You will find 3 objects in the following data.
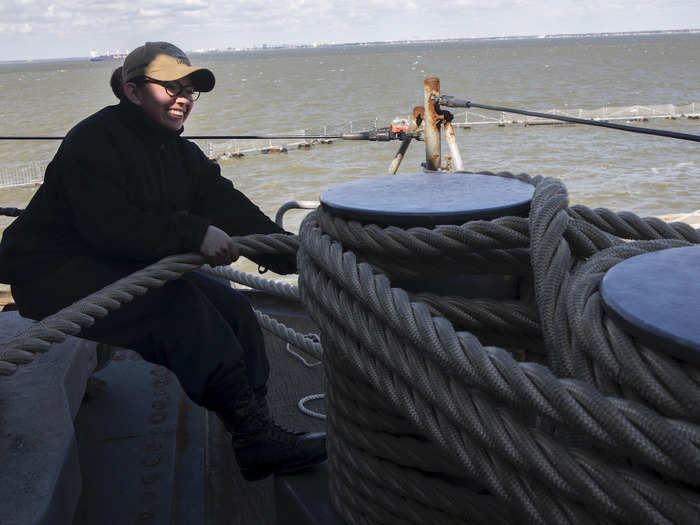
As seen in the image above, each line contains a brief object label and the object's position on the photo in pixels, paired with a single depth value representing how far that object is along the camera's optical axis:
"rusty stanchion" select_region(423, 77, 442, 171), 6.18
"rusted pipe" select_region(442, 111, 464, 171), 5.71
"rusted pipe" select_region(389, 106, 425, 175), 6.23
